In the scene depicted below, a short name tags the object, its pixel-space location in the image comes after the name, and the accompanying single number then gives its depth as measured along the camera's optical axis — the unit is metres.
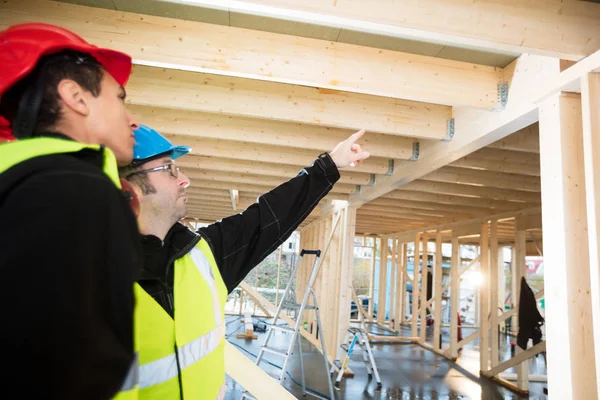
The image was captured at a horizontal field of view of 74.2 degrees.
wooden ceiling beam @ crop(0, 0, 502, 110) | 2.47
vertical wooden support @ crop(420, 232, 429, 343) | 9.53
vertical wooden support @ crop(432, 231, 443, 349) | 8.72
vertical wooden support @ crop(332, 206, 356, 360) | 6.52
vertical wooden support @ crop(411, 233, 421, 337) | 10.07
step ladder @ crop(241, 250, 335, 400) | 4.70
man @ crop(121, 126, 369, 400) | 0.91
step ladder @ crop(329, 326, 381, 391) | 5.90
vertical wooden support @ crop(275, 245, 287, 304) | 12.83
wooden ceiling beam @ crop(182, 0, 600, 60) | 1.93
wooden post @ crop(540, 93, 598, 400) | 2.07
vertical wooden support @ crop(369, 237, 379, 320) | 12.51
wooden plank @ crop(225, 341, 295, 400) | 2.68
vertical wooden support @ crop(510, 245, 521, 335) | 11.09
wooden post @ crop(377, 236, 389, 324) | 12.26
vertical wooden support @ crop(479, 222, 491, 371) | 6.96
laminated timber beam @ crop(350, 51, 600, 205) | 2.29
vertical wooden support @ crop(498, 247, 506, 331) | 12.47
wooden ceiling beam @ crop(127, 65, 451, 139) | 3.28
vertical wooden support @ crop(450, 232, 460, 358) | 7.94
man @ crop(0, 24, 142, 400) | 0.38
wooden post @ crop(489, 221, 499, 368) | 6.66
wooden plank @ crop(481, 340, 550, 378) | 5.69
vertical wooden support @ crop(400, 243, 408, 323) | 11.24
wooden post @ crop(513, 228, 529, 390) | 6.60
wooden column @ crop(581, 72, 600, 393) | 1.92
